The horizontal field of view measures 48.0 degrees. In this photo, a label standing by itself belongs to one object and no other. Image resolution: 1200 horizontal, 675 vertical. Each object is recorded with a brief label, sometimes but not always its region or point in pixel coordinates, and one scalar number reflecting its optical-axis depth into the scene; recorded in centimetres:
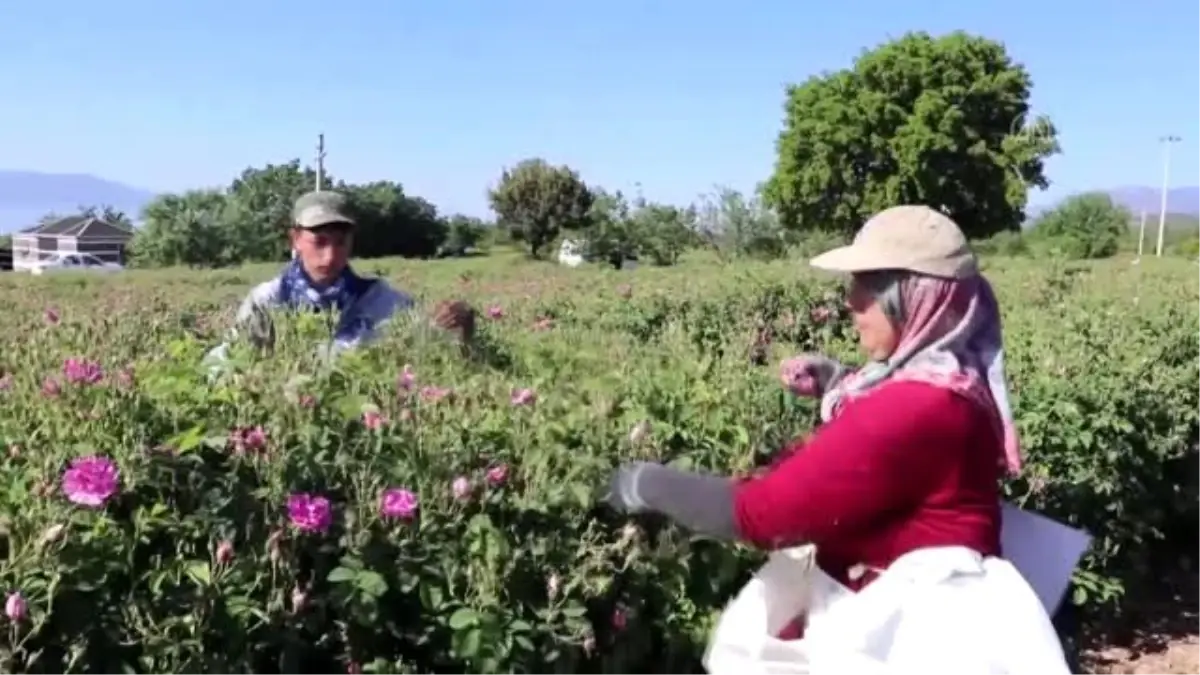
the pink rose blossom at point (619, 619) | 254
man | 403
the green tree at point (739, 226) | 4612
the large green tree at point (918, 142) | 5081
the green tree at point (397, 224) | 6144
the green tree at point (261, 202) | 5491
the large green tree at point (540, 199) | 6956
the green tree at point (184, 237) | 5528
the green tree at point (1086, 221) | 7476
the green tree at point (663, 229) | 4302
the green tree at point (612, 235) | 4559
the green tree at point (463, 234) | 6725
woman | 202
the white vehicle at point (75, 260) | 6094
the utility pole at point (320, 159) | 4391
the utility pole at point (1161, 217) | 6862
